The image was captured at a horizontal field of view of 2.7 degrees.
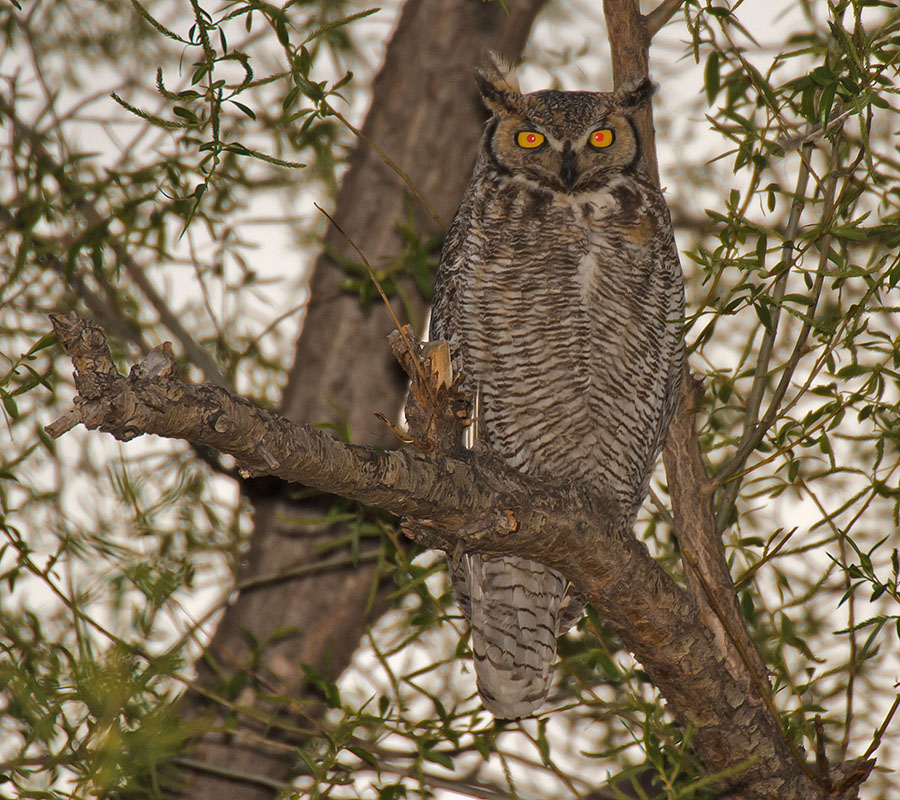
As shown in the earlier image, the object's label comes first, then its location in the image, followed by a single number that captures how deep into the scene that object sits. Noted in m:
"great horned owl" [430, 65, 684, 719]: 14.02
